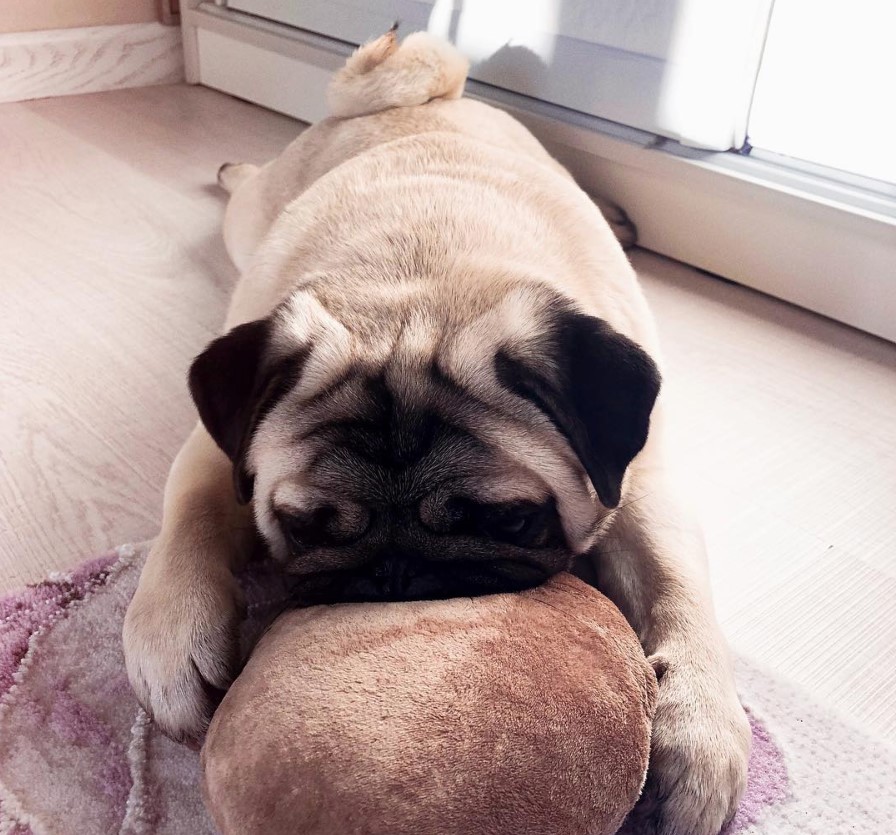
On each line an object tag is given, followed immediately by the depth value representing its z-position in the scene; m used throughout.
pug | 0.35
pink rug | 0.33
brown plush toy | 0.26
